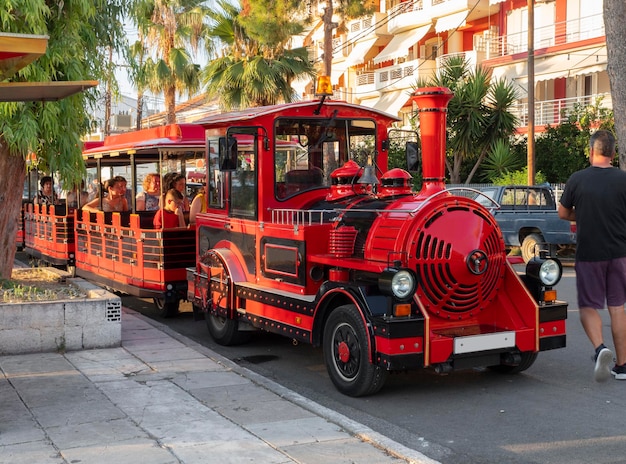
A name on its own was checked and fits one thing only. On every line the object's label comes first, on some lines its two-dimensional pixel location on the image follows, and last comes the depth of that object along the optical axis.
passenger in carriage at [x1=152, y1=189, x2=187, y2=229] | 10.81
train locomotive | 6.39
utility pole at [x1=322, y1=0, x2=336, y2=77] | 23.06
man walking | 6.63
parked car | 16.48
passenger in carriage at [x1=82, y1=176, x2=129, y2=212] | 13.38
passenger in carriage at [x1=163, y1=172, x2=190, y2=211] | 11.26
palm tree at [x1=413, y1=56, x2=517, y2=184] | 23.59
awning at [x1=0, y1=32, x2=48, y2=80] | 4.90
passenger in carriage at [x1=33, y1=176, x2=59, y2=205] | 17.06
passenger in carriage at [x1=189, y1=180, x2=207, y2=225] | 10.83
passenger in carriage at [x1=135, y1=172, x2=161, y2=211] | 12.33
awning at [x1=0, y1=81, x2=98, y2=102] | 5.68
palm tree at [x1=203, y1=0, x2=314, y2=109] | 25.02
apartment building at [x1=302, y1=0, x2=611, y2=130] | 27.00
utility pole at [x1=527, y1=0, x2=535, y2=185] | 20.70
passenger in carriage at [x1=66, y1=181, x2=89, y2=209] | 14.95
